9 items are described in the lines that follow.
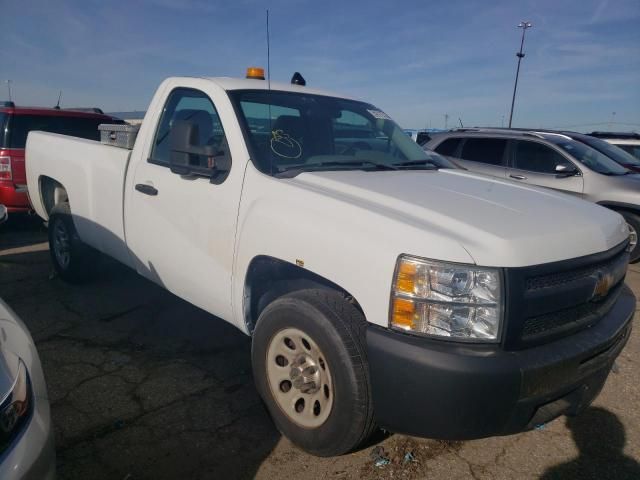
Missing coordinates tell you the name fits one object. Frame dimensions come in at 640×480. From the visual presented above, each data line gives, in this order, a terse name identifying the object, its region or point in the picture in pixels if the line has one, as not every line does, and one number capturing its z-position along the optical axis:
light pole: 29.67
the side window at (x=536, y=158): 7.50
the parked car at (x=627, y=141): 10.30
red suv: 6.28
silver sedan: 1.52
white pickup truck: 1.99
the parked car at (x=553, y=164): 7.04
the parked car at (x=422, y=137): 10.15
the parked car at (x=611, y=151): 7.85
